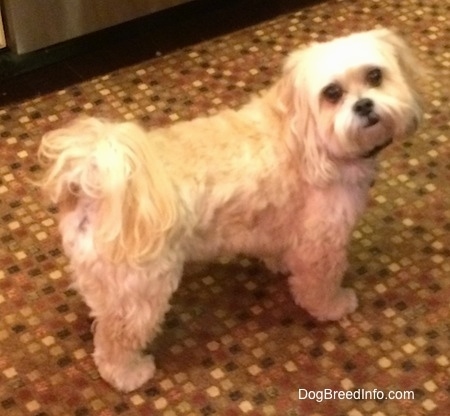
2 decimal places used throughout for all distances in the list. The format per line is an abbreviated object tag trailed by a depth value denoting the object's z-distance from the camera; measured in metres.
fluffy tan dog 1.13
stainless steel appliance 1.85
